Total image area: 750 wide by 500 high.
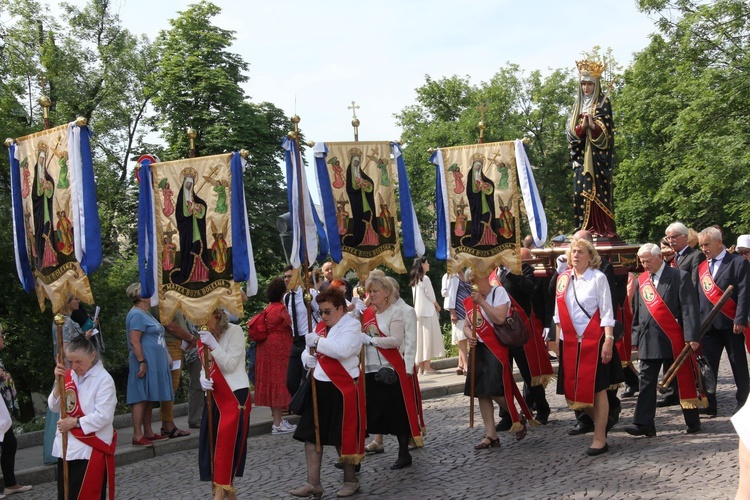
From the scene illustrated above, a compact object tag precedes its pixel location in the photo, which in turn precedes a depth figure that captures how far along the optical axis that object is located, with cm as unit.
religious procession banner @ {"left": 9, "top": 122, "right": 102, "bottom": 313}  727
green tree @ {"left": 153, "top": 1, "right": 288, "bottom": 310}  2886
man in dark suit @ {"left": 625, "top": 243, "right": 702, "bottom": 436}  840
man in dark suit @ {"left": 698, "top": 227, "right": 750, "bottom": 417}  930
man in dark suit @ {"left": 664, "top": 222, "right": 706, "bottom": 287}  973
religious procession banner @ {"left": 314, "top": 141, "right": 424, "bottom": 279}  905
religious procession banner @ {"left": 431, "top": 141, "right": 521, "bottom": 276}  944
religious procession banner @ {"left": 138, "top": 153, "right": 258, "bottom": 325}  744
